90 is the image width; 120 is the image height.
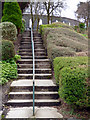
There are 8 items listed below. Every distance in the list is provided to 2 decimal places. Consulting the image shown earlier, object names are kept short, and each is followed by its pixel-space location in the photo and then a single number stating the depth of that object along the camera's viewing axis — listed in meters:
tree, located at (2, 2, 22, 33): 7.77
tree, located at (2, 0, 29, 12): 10.87
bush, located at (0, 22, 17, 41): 6.39
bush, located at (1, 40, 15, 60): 5.04
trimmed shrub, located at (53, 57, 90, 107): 2.70
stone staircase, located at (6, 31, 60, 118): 3.62
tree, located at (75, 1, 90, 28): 17.73
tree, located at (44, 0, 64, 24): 13.16
